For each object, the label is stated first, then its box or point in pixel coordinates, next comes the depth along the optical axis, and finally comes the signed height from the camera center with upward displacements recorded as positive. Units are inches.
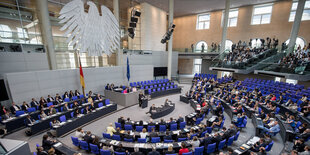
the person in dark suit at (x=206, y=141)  244.2 -145.6
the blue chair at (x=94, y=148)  237.2 -156.2
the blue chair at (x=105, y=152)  217.5 -146.4
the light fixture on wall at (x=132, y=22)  455.3 +132.1
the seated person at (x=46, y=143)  233.8 -142.5
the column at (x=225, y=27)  794.7 +195.8
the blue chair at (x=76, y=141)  258.7 -154.1
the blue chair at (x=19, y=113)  343.3 -132.1
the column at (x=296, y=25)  630.5 +160.7
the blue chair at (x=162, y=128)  301.4 -150.4
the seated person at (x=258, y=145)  227.4 -144.1
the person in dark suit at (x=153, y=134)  265.7 -145.3
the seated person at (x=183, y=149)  216.2 -141.5
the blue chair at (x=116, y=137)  258.3 -146.3
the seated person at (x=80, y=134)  260.8 -140.7
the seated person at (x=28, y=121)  311.1 -140.5
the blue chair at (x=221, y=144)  248.4 -155.2
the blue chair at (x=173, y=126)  307.6 -150.2
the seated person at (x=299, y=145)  220.5 -139.3
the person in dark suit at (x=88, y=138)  249.7 -142.5
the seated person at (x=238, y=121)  326.0 -146.9
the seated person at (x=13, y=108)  362.6 -128.4
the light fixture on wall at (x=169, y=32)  649.1 +128.3
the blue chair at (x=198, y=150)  226.2 -150.3
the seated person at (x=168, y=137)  258.5 -145.9
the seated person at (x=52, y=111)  351.3 -131.1
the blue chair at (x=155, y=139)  251.8 -146.2
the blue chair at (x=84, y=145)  247.3 -156.1
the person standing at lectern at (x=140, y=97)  488.1 -132.9
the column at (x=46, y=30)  472.7 +105.5
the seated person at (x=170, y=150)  213.4 -140.7
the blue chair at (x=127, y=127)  301.8 -148.2
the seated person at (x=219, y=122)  316.3 -146.1
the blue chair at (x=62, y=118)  328.6 -140.3
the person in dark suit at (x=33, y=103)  396.8 -125.7
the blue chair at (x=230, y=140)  257.0 -153.6
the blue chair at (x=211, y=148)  236.5 -154.1
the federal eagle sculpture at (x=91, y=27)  394.9 +109.9
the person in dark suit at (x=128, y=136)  257.8 -144.5
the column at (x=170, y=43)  772.0 +98.1
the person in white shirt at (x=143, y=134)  263.7 -144.1
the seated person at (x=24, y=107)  373.1 -127.3
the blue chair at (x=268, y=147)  226.2 -144.5
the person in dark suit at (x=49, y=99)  429.6 -122.1
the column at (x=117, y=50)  634.8 +47.6
